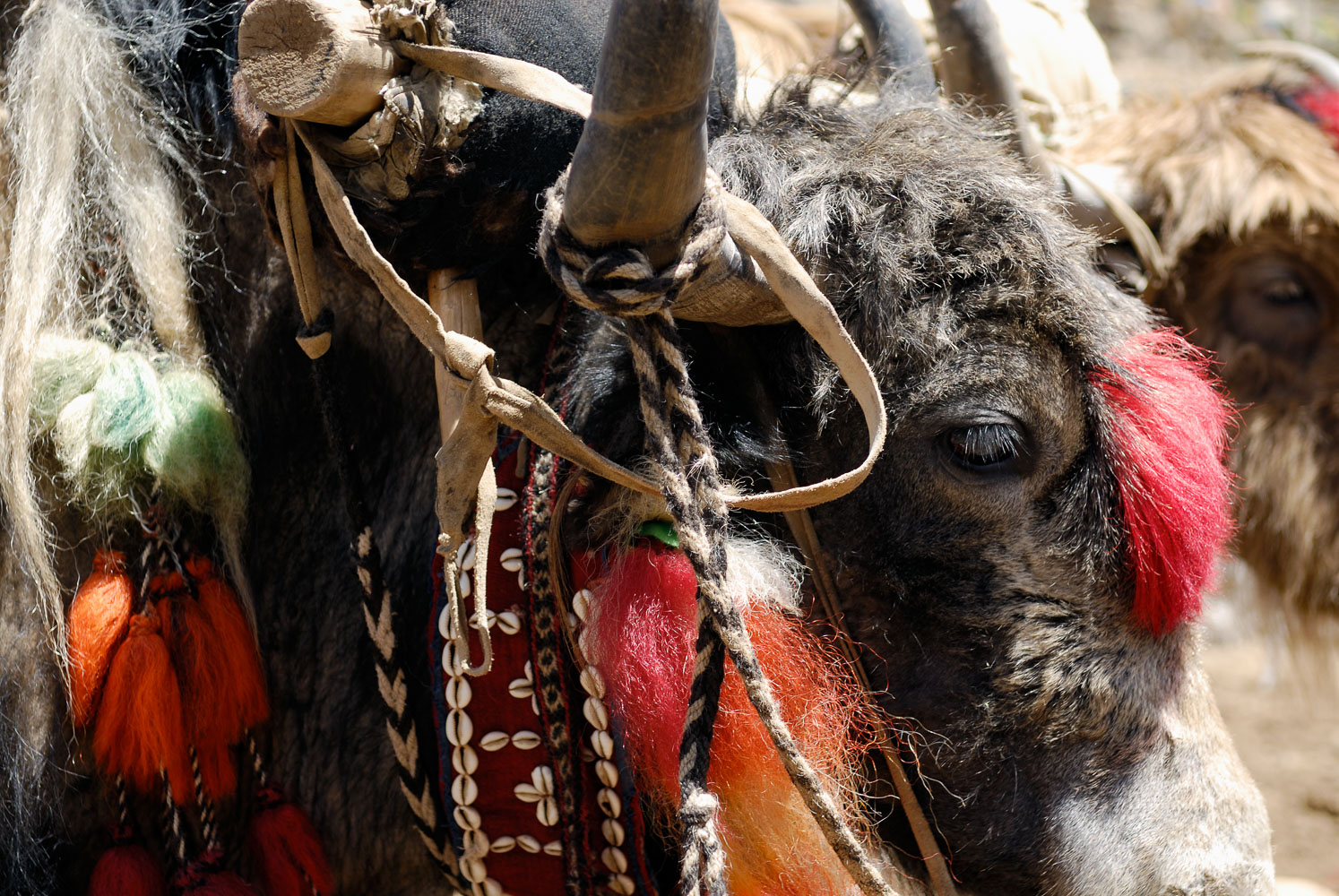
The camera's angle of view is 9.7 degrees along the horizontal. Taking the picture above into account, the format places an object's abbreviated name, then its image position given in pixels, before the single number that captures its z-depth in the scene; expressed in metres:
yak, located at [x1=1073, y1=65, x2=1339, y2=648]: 5.29
